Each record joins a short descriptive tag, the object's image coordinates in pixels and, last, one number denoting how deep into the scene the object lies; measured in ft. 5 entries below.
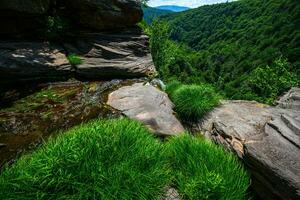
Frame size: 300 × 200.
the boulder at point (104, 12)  22.98
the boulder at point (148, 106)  14.44
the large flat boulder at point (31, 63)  18.28
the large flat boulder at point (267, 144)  9.06
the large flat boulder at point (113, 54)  21.05
